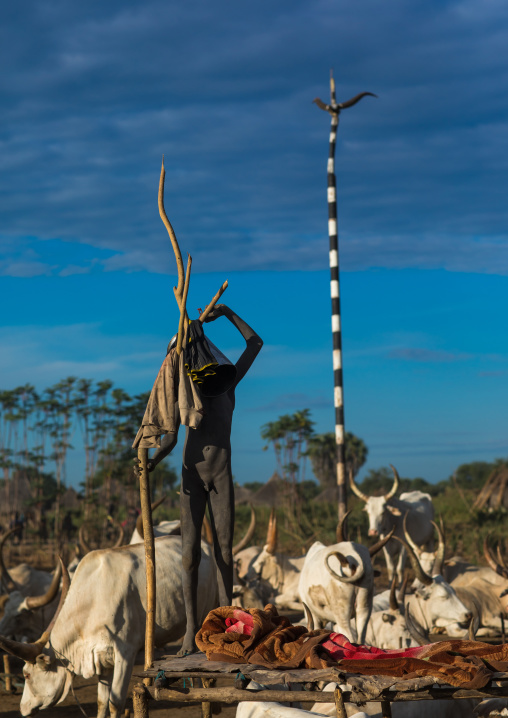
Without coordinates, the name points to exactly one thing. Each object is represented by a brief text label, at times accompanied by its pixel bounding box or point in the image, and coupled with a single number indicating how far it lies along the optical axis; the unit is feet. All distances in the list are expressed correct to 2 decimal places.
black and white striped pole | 47.34
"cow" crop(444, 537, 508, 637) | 39.73
